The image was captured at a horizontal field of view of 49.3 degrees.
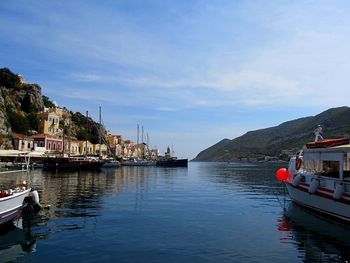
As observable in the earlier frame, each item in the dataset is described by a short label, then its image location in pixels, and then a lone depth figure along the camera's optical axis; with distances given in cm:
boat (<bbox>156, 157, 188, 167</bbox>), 13488
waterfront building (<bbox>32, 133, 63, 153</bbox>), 11125
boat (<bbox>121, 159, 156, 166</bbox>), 13162
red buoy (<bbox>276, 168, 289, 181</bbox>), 3262
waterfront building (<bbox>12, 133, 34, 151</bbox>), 10206
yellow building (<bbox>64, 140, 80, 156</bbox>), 12245
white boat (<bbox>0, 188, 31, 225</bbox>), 1931
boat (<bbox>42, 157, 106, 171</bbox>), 8338
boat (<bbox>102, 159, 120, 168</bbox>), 10479
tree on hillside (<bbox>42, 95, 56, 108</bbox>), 16300
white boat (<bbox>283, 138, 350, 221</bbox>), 2242
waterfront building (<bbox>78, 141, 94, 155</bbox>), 13512
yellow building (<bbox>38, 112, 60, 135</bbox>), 12494
